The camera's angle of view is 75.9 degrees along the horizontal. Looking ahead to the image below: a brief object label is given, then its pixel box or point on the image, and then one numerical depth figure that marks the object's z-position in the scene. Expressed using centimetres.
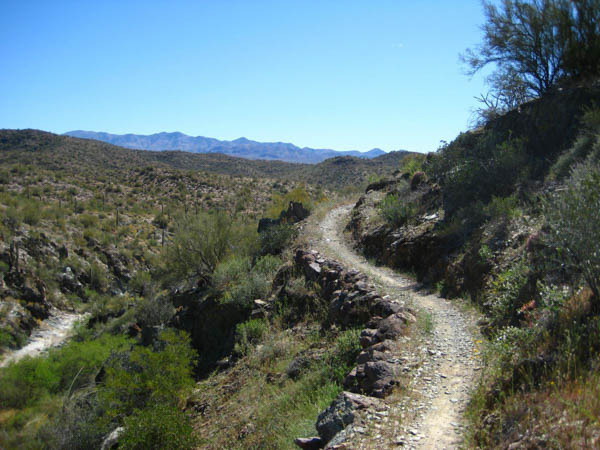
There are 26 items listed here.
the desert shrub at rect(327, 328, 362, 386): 625
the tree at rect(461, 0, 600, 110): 1212
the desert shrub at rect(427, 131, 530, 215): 1110
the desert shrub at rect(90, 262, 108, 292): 2848
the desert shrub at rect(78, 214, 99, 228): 3338
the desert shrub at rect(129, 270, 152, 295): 2747
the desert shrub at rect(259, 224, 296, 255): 1525
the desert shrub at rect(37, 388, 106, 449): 1024
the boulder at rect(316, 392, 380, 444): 440
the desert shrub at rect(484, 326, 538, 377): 437
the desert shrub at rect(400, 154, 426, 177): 1830
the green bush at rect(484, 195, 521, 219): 927
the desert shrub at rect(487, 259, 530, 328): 627
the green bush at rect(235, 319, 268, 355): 999
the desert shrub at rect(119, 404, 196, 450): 701
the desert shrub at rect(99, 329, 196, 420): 908
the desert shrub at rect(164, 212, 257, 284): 1652
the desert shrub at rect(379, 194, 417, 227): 1309
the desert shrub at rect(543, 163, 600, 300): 432
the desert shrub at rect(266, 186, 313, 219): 2261
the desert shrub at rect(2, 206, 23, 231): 2731
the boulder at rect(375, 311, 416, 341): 639
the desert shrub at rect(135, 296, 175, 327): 1589
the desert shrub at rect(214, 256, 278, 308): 1206
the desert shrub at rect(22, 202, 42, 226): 2923
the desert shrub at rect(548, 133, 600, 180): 932
